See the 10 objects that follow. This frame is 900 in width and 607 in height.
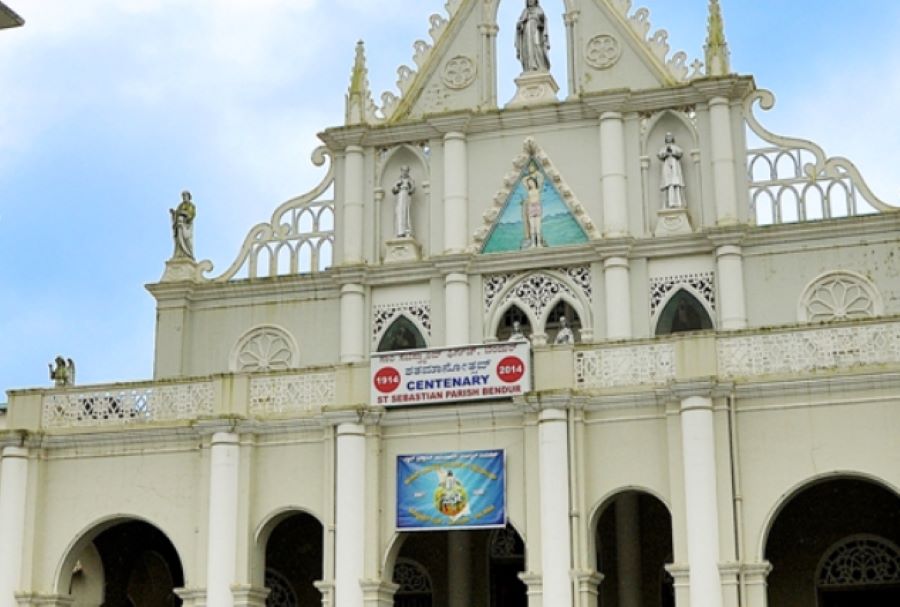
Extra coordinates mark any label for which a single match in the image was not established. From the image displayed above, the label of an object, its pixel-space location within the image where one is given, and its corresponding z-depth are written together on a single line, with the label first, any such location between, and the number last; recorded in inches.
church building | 905.5
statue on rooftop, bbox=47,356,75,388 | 1200.8
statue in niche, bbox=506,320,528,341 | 1151.0
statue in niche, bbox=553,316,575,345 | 1064.2
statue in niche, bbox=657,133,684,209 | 1141.7
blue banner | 945.5
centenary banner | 954.7
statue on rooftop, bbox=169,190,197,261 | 1256.8
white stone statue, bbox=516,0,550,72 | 1221.1
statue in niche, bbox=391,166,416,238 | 1204.5
